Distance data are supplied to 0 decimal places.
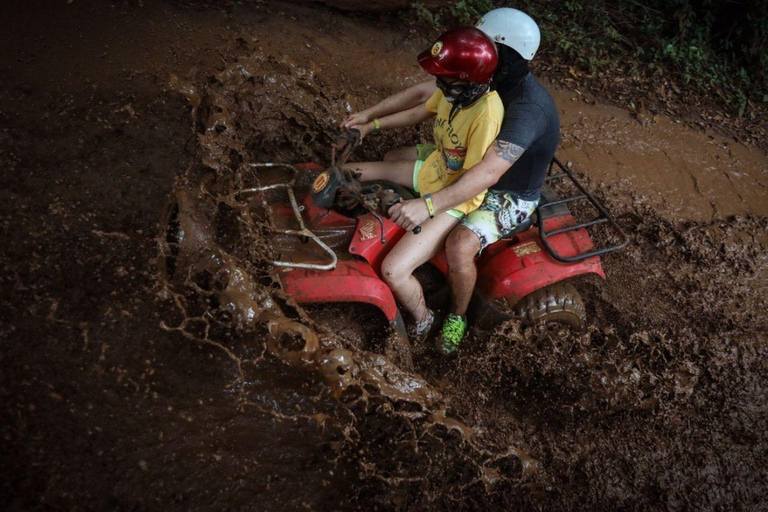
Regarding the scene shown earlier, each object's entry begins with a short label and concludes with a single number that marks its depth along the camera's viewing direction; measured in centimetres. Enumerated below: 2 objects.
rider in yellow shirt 293
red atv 308
